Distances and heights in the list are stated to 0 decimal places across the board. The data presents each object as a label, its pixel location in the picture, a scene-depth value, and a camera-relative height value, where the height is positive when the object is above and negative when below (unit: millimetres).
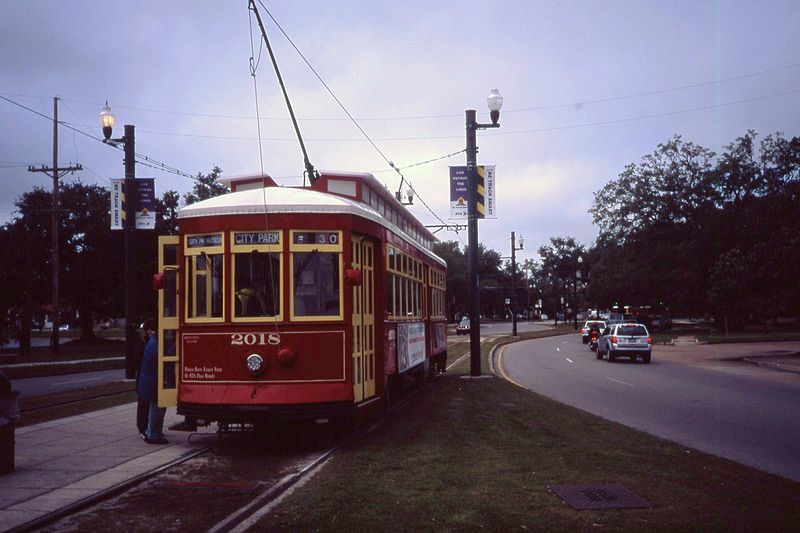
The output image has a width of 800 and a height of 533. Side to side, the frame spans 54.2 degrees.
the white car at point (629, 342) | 31516 -1093
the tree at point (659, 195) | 66188 +10336
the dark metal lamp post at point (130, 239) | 19641 +2329
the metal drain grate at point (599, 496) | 6740 -1628
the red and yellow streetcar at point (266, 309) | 10000 +218
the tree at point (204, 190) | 53075 +9426
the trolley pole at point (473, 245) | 20094 +1943
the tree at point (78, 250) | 48438 +5280
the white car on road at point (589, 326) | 42181 -581
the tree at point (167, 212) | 51188 +7957
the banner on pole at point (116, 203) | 20391 +3303
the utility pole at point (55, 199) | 38312 +6589
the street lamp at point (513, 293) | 58188 +1978
